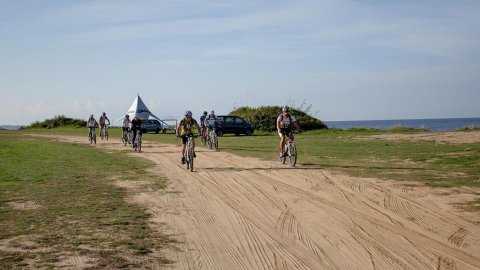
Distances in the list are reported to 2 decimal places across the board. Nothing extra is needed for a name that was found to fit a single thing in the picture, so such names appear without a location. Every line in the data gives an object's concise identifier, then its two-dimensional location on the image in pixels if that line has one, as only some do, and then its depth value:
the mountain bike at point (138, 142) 27.30
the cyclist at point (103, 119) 37.66
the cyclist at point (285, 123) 18.67
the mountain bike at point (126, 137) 31.83
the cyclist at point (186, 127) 18.09
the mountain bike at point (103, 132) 39.47
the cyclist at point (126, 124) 32.29
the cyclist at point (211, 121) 28.70
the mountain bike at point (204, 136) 29.69
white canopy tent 60.00
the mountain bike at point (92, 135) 35.47
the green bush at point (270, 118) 53.16
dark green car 46.72
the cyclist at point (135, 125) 27.89
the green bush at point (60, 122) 76.38
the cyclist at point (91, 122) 34.91
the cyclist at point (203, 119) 30.89
